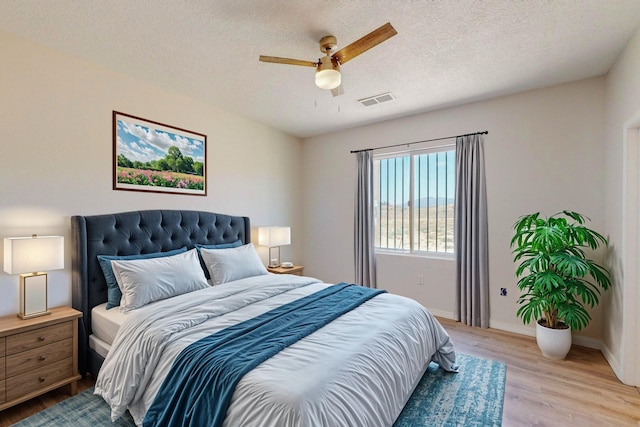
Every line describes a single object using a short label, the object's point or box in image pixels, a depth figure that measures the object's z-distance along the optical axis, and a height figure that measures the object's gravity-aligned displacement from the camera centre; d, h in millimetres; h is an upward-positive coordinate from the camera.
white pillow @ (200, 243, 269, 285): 3084 -519
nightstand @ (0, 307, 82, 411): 1943 -952
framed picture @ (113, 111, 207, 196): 2879 +611
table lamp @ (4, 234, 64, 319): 2039 -334
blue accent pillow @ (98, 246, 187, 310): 2480 -537
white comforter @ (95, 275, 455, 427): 1278 -758
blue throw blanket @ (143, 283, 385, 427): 1377 -730
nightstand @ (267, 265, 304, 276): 4023 -738
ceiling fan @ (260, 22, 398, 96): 1883 +1074
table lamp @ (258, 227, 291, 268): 4051 -282
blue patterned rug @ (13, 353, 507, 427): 1917 -1306
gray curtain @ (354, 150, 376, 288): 4348 -101
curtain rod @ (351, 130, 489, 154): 3539 +967
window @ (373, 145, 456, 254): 3914 +206
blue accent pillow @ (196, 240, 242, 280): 3219 -356
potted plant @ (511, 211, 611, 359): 2629 -569
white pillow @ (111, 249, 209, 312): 2389 -534
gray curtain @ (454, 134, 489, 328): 3516 -240
